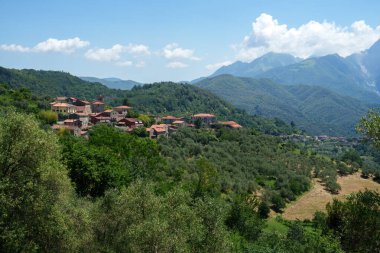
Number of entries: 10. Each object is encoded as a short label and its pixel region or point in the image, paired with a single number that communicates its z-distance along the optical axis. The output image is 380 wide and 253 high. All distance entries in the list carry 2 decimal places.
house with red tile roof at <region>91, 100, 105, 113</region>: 124.06
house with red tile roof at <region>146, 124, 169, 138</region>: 96.62
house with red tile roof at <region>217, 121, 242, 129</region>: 129.88
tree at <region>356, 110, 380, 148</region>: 23.41
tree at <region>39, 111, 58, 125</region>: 88.06
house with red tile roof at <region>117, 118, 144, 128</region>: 100.12
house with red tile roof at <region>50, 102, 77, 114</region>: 103.25
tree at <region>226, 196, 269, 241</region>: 43.31
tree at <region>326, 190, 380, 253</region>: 24.12
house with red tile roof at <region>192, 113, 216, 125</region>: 146.57
